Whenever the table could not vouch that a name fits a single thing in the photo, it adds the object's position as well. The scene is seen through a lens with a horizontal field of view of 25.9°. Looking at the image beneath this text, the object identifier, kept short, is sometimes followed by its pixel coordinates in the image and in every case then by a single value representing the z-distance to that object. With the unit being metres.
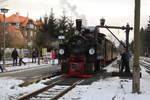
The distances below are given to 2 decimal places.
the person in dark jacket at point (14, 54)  33.19
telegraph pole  13.27
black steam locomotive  21.19
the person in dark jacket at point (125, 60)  20.81
